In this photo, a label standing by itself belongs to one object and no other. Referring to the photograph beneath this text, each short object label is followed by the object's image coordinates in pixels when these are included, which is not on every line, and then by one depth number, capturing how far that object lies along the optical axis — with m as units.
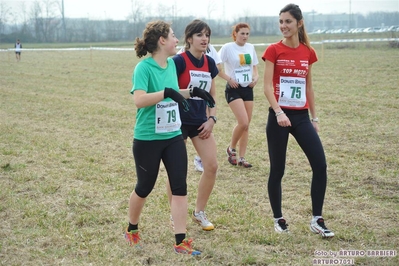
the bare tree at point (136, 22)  85.46
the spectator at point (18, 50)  35.62
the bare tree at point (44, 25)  82.19
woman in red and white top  4.68
